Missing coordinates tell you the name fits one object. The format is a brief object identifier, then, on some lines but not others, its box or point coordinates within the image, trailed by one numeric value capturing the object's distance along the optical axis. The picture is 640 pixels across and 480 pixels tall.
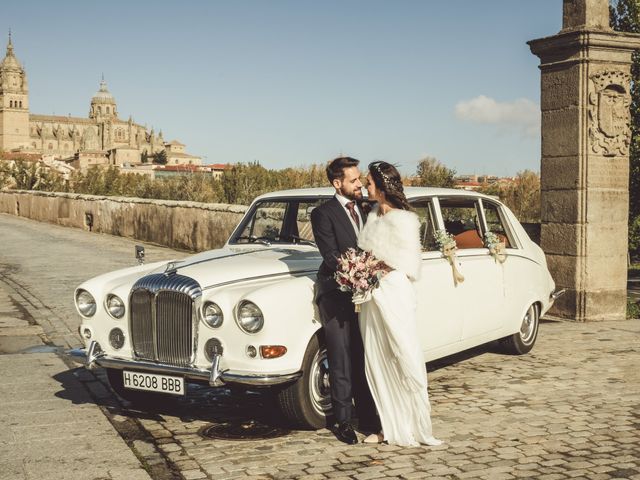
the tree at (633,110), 12.45
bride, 4.94
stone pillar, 9.91
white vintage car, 5.02
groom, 5.09
